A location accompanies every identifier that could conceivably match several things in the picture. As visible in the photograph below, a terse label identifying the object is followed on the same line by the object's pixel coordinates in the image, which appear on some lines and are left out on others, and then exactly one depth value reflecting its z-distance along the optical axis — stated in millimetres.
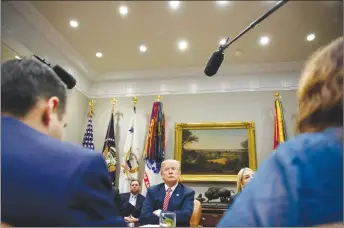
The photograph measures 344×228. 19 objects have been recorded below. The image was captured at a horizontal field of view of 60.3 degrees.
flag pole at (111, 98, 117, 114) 5283
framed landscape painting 4707
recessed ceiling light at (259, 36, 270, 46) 4302
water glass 1506
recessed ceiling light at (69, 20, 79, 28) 3930
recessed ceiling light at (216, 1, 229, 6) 3495
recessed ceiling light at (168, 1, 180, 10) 3547
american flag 4750
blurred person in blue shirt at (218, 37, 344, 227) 505
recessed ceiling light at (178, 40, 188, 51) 4398
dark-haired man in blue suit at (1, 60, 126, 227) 588
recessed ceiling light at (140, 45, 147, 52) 4501
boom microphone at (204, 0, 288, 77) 1690
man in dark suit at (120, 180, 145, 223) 3825
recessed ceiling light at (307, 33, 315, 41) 4123
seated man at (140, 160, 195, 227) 2449
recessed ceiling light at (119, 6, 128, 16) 3645
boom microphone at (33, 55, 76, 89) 882
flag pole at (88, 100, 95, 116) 5121
